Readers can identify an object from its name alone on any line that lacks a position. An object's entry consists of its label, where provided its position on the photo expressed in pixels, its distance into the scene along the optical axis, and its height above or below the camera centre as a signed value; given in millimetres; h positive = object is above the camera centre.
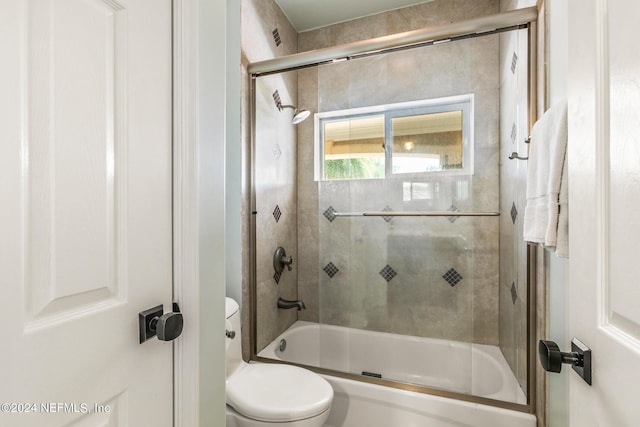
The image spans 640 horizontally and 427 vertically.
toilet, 1136 -773
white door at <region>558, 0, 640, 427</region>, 383 +8
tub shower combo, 1687 -9
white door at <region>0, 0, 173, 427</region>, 423 +5
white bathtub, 1368 -935
